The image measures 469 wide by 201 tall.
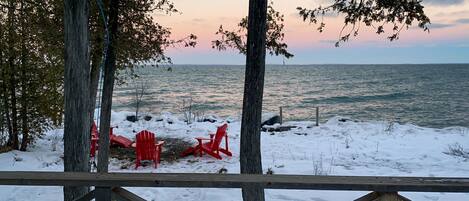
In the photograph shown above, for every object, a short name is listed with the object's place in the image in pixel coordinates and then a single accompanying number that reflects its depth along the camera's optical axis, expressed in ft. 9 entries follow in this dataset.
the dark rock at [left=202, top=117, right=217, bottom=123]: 70.63
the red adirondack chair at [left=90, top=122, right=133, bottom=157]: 34.50
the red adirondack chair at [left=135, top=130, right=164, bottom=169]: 30.94
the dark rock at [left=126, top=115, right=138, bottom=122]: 67.56
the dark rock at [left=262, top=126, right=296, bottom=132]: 56.43
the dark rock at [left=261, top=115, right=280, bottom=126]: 63.52
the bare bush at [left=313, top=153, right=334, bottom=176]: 27.59
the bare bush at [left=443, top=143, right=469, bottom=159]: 36.05
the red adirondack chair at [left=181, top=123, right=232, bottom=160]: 34.12
